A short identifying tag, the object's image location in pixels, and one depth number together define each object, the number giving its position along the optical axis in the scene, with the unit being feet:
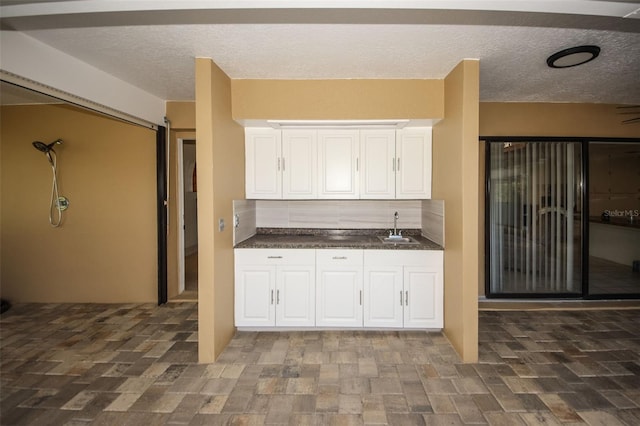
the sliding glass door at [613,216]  13.71
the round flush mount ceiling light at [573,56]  7.86
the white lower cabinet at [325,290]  10.50
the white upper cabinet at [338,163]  11.33
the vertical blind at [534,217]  13.55
